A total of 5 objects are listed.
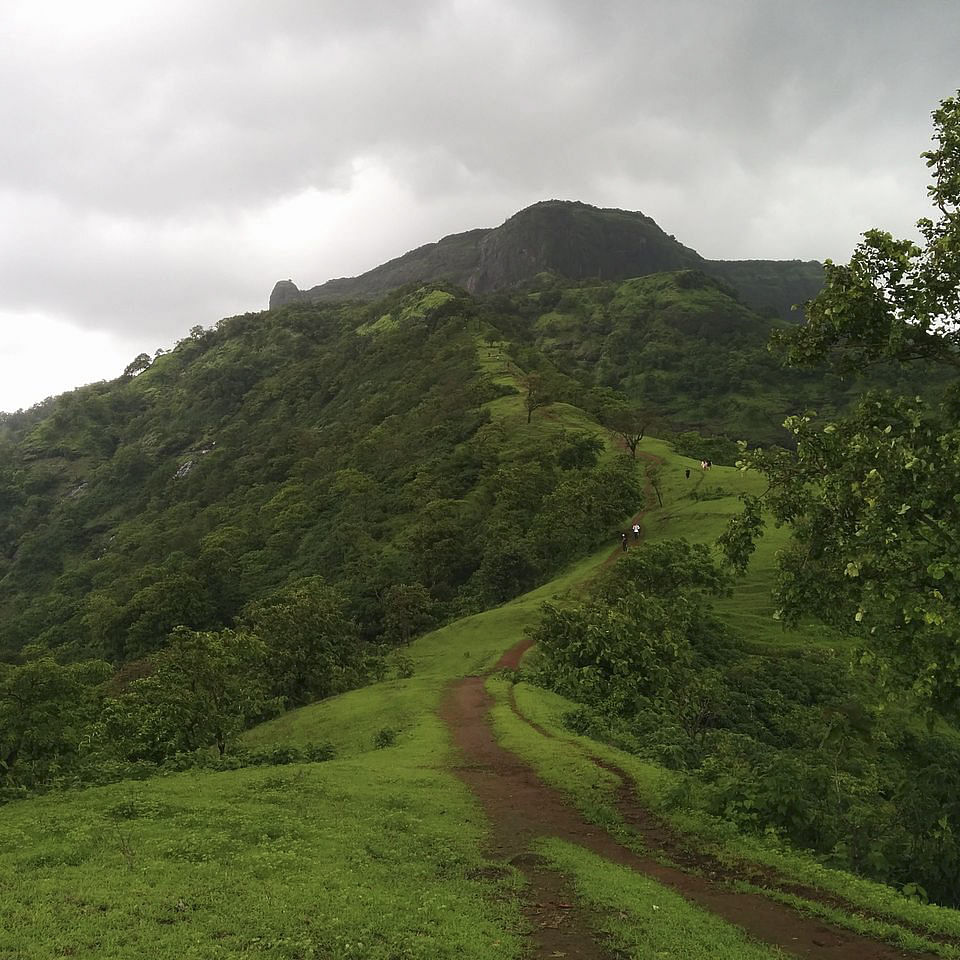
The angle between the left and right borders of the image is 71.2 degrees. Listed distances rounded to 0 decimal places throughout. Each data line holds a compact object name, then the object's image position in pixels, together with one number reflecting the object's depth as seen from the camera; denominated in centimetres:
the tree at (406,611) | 5356
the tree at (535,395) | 10359
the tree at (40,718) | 2213
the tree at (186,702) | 2520
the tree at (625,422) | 9331
